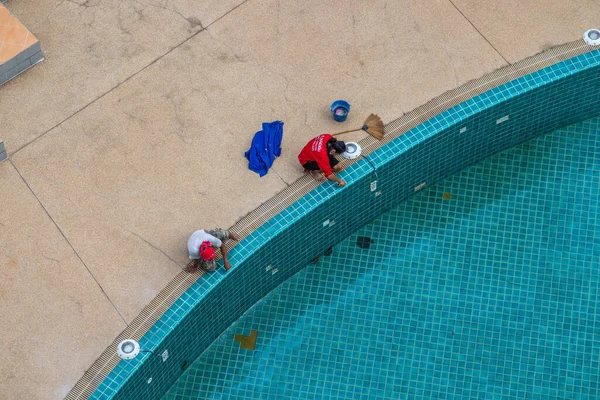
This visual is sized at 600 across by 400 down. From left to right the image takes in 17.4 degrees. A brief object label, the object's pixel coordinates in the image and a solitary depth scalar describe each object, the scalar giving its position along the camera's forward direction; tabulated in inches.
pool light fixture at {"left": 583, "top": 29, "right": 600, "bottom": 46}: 797.5
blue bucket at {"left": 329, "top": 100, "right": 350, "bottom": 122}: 751.8
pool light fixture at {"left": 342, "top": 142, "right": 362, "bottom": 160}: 735.8
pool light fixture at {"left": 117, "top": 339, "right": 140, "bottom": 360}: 660.5
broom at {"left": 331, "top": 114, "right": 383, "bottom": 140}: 748.9
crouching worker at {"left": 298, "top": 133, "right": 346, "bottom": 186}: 711.5
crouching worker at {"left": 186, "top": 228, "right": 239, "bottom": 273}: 677.1
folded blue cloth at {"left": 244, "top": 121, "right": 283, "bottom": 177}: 735.8
